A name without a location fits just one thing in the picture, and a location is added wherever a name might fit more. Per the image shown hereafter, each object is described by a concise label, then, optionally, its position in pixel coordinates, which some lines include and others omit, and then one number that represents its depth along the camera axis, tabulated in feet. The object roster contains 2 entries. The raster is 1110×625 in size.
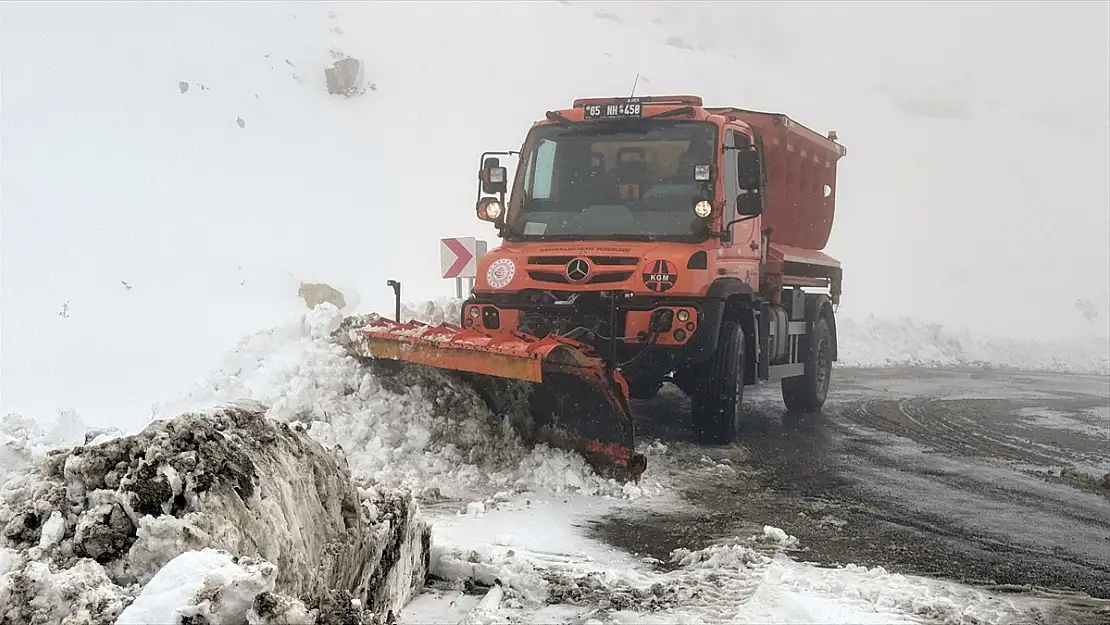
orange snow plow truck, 19.80
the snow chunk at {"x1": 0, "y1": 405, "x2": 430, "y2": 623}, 7.25
